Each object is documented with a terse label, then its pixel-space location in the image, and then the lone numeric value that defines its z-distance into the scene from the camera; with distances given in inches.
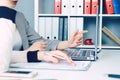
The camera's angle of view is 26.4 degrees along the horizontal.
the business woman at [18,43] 39.7
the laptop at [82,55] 51.0
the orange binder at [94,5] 102.7
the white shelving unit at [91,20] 103.5
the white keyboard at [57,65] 41.6
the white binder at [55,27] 104.2
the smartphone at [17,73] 35.5
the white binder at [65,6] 103.7
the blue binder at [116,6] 102.7
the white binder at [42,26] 104.4
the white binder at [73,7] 103.2
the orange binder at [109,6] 103.3
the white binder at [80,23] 103.0
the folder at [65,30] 103.7
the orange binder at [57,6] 104.7
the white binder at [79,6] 103.1
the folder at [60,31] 104.0
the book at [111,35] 106.7
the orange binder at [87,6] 103.0
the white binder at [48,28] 104.3
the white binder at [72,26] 103.4
